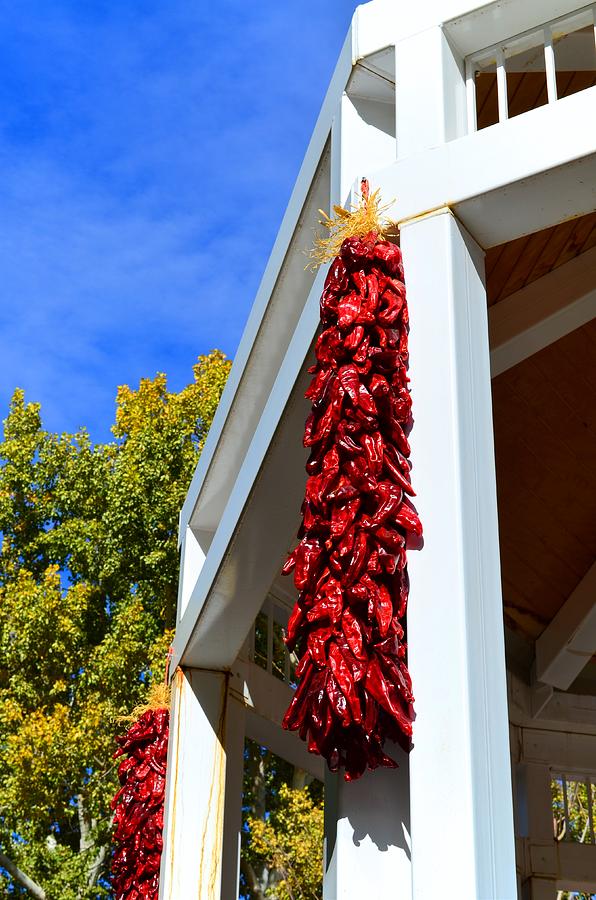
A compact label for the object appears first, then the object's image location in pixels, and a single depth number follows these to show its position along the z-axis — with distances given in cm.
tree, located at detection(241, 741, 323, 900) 1548
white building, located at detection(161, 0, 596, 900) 328
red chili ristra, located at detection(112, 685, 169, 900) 654
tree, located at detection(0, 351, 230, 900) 1460
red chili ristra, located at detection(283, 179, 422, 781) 330
